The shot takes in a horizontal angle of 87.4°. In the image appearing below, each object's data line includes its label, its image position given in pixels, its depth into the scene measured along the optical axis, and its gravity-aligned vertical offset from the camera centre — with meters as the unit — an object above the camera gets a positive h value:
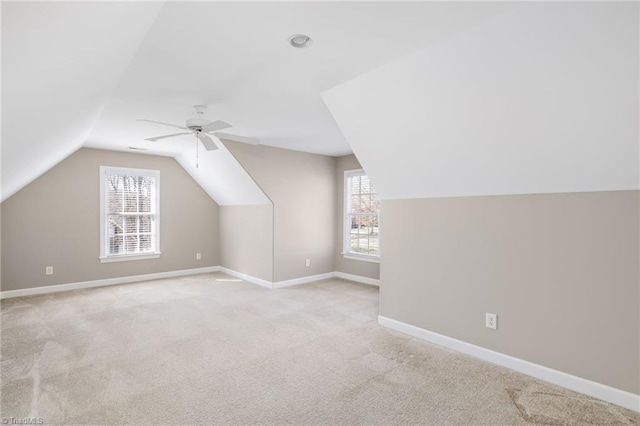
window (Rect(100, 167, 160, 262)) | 5.65 -0.02
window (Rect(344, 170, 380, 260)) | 5.75 -0.08
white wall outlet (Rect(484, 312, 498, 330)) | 2.80 -0.91
